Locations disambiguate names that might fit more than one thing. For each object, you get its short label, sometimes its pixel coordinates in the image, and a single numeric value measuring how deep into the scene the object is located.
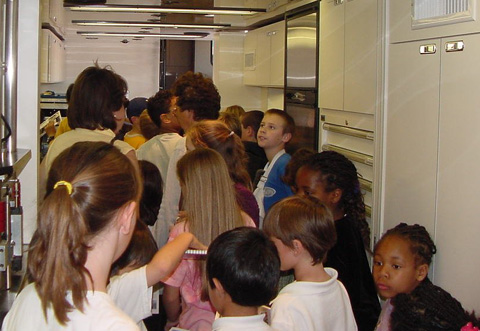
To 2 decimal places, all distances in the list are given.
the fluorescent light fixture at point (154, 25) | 6.36
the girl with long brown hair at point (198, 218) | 2.26
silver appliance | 4.15
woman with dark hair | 2.71
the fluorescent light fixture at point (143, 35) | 7.59
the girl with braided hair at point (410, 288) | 2.14
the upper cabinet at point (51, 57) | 6.06
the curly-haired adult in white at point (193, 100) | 3.48
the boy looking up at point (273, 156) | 3.31
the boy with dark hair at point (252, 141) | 3.96
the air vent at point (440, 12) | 2.19
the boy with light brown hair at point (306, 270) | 1.88
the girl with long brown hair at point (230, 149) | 2.66
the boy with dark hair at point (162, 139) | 3.04
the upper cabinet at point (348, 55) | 3.08
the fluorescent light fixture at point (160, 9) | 5.02
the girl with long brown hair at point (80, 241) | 1.26
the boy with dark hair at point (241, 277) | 1.69
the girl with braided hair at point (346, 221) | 2.49
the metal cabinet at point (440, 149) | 2.18
